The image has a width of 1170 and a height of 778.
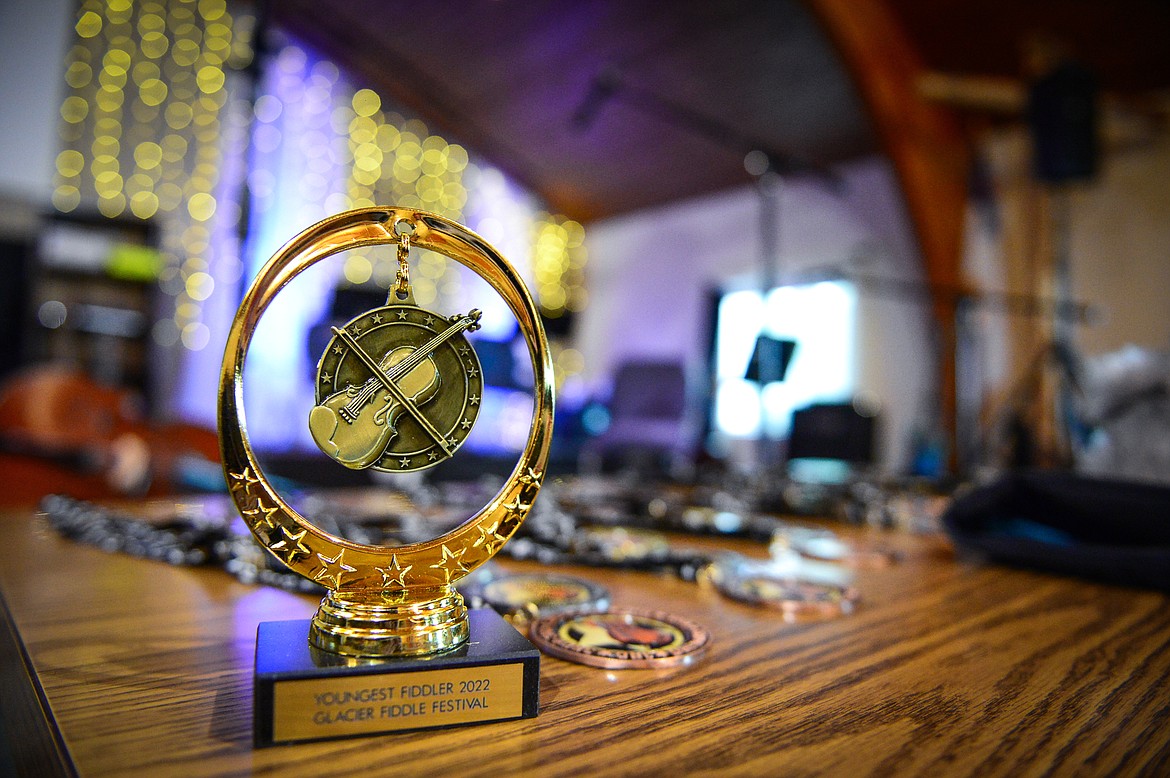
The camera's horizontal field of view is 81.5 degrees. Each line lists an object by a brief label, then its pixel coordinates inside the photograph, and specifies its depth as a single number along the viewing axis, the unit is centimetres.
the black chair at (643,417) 539
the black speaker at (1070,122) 330
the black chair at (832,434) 486
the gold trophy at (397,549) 34
